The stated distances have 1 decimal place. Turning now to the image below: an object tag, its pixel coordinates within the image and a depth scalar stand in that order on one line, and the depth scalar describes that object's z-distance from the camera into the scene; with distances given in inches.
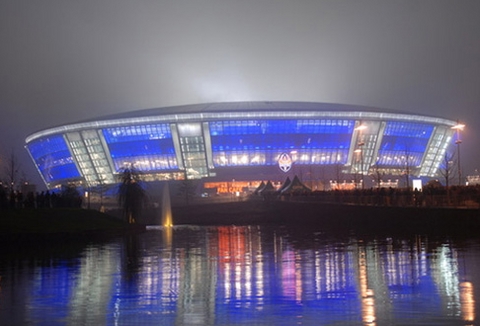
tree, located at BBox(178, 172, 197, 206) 3791.3
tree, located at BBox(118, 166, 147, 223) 1860.2
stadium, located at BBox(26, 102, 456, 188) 4301.2
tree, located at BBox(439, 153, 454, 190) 4857.3
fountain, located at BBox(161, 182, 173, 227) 2503.9
